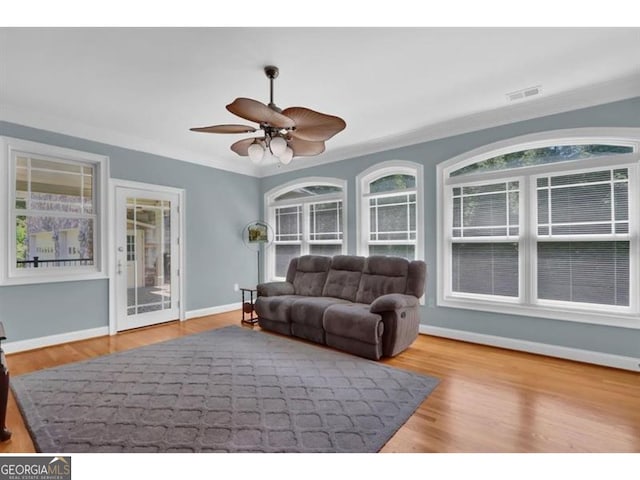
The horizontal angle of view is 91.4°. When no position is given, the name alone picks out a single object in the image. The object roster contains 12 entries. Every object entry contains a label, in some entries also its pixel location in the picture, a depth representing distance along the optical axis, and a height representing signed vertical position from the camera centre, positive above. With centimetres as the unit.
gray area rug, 185 -118
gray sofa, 321 -75
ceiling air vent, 300 +145
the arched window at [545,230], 302 +11
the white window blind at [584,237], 302 +2
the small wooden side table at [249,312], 472 -106
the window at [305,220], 522 +39
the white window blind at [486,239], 360 +2
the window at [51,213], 350 +37
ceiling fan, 211 +88
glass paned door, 434 -22
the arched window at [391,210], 432 +45
